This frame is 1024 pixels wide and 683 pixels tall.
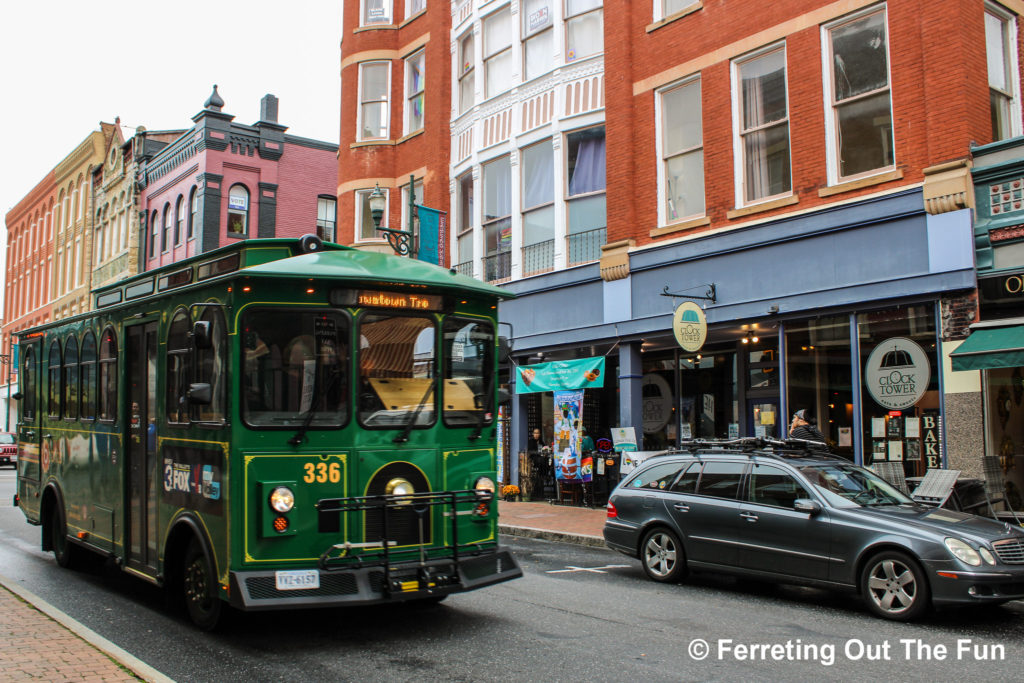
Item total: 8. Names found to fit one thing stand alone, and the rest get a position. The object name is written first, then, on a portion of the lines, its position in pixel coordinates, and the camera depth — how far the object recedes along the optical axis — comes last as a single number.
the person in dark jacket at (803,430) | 12.63
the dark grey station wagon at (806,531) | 7.76
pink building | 34.25
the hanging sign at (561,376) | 17.89
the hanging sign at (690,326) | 14.70
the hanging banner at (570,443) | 18.14
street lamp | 17.41
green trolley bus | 6.70
